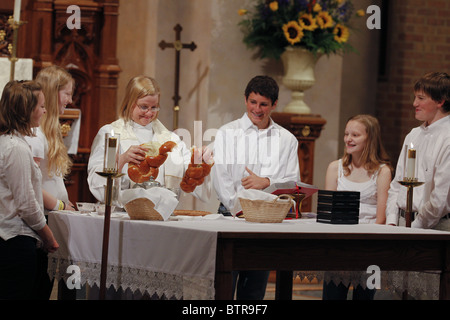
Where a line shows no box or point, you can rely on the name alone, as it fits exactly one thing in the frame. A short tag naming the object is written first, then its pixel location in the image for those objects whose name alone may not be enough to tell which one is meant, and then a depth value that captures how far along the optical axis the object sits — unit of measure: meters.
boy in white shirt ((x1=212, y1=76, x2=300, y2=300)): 9.48
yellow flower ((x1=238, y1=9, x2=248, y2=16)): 13.20
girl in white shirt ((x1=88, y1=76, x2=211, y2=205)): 8.77
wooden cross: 14.06
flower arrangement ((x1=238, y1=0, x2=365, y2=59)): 12.99
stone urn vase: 13.35
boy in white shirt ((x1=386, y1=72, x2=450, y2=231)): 8.82
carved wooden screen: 13.30
